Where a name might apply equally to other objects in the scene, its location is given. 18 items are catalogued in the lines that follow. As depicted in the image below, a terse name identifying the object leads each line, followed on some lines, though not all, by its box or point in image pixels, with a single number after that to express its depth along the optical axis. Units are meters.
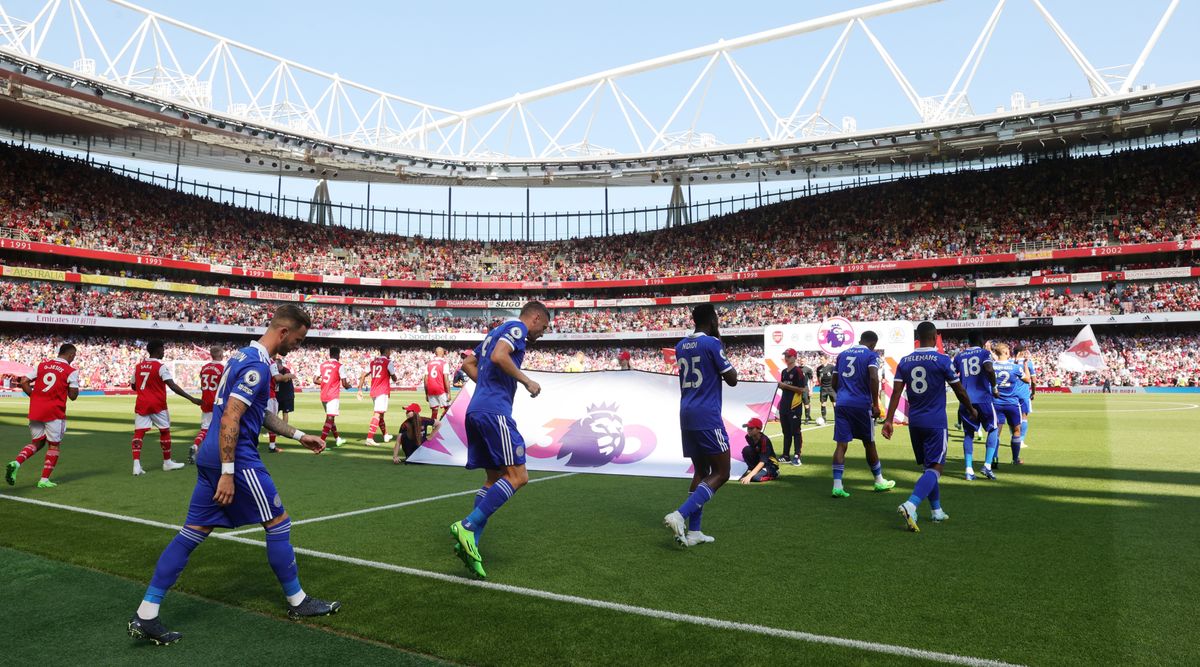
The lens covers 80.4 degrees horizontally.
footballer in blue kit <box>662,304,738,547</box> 6.89
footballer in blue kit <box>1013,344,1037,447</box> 13.01
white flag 23.67
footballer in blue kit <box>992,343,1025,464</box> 11.90
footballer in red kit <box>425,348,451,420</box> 15.27
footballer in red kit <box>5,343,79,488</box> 10.14
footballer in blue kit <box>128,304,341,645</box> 4.61
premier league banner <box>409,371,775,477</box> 12.38
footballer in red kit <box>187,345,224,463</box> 12.41
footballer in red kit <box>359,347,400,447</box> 16.16
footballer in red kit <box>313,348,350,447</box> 15.91
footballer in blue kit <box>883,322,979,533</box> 7.97
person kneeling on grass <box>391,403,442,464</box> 13.65
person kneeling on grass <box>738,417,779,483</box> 11.11
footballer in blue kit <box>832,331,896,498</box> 9.58
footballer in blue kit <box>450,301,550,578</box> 5.97
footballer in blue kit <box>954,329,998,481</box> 11.07
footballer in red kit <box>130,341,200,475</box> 11.59
